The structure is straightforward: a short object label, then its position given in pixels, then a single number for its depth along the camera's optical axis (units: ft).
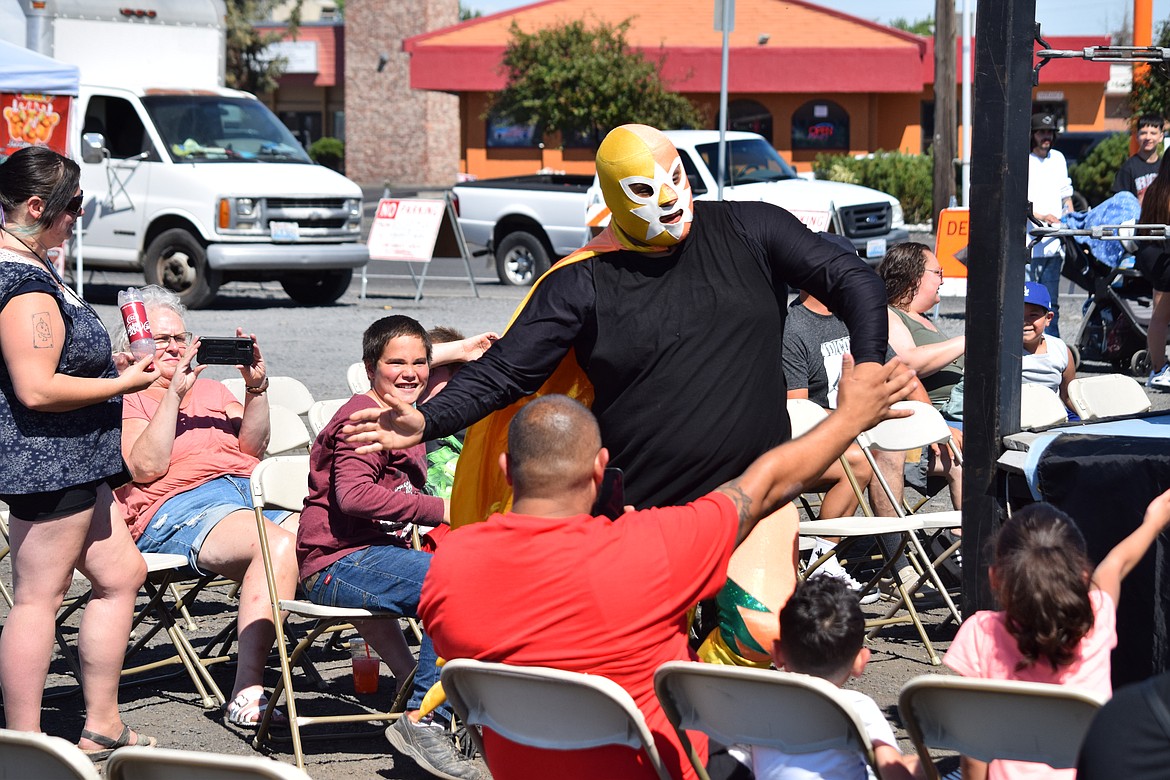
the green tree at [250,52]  149.79
